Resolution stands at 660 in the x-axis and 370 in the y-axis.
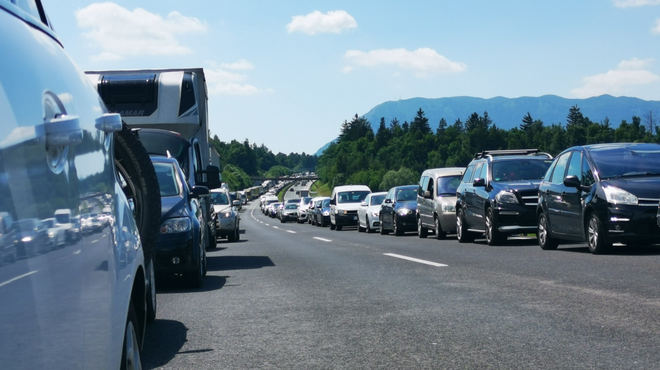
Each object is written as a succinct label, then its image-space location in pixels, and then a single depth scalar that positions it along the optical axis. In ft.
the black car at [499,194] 52.70
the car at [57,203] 6.44
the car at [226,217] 85.10
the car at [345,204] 117.19
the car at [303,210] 175.41
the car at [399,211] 82.07
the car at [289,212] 192.03
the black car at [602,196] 38.91
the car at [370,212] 98.58
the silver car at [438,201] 66.23
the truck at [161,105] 50.24
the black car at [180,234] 32.19
